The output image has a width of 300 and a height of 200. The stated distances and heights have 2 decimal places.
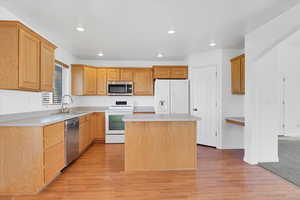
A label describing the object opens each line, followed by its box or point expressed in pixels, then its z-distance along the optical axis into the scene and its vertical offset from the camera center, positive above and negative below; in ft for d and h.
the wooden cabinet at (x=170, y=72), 17.28 +2.70
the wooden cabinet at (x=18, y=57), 7.42 +1.88
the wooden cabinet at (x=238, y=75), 12.43 +1.83
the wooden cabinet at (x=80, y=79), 16.56 +1.93
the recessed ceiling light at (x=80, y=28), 10.04 +4.09
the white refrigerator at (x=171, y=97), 15.94 +0.24
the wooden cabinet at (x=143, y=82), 17.90 +1.79
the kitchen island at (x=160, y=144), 10.02 -2.52
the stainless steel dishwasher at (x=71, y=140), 10.18 -2.44
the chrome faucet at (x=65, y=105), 13.93 -0.45
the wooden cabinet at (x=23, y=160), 7.35 -2.51
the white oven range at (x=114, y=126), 16.15 -2.38
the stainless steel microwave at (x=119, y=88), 17.46 +1.15
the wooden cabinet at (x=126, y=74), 17.74 +2.57
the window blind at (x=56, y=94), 12.20 +0.46
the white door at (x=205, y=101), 14.70 -0.11
